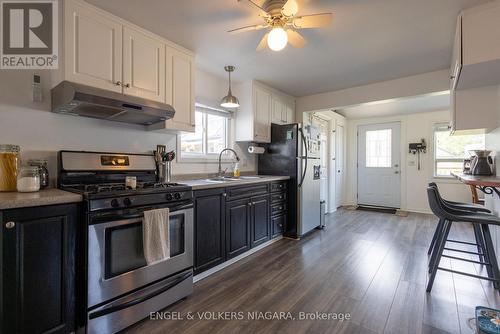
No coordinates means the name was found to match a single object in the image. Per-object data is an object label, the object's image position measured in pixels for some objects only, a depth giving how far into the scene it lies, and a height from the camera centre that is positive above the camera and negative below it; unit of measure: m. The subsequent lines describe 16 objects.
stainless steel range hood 1.69 +0.47
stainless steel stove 1.54 -0.55
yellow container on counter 1.66 -0.01
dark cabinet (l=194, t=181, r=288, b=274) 2.32 -0.62
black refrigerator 3.62 -0.01
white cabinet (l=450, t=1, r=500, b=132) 1.81 +0.81
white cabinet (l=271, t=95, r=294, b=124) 3.92 +0.94
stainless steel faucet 3.34 -0.08
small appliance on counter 2.59 +0.04
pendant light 2.89 +0.78
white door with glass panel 5.65 +0.04
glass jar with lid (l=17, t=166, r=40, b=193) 1.63 -0.10
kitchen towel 1.74 -0.52
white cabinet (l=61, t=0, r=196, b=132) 1.80 +0.92
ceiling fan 1.67 +1.09
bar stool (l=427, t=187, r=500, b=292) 1.86 -0.44
